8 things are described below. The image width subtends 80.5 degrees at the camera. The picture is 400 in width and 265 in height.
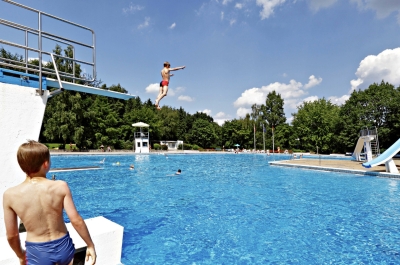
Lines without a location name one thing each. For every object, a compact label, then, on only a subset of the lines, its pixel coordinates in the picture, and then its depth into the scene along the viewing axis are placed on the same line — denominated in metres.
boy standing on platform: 1.68
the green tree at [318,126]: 39.91
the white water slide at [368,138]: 19.64
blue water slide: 14.01
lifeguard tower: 40.84
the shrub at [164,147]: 47.12
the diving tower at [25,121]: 3.58
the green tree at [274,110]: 56.00
